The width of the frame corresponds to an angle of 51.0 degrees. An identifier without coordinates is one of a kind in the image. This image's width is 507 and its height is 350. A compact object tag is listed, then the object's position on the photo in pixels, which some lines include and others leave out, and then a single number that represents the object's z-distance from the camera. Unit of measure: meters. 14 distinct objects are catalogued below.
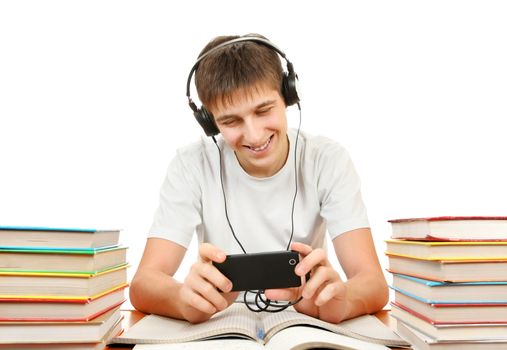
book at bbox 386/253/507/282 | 0.98
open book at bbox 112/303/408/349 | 0.86
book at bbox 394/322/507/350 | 0.97
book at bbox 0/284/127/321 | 0.94
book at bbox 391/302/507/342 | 0.97
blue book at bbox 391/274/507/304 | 0.98
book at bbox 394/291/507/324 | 0.98
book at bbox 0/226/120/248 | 0.98
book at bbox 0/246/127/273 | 0.96
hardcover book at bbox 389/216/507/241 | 1.01
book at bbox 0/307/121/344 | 0.95
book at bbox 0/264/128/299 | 0.95
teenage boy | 1.13
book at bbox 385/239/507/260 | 0.98
